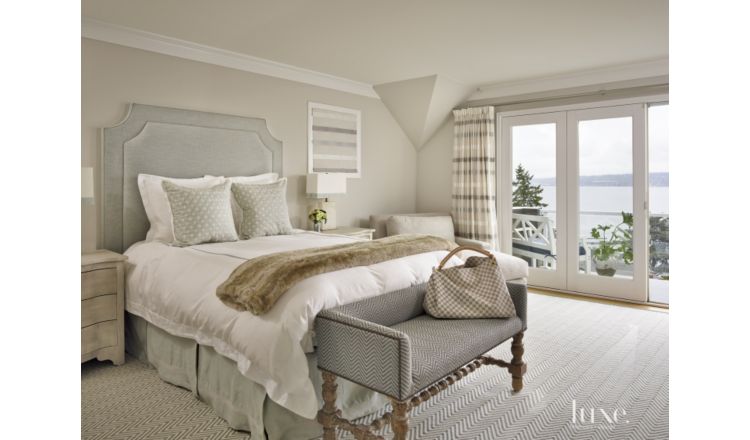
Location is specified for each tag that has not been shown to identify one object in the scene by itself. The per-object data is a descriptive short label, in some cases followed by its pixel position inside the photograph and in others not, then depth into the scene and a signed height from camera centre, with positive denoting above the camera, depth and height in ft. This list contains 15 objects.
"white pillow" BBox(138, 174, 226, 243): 11.16 +0.29
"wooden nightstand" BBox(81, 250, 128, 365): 9.55 -1.81
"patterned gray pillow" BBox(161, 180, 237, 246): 10.64 +0.07
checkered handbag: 8.18 -1.32
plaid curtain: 17.93 +1.64
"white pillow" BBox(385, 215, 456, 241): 17.02 -0.28
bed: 6.88 -1.27
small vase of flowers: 15.47 +0.02
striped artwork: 16.17 +2.75
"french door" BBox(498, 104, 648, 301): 15.52 +0.67
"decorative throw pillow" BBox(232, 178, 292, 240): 11.98 +0.20
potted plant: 15.71 -0.95
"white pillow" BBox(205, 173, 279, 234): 12.23 +1.03
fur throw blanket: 7.08 -0.82
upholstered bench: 6.02 -1.86
